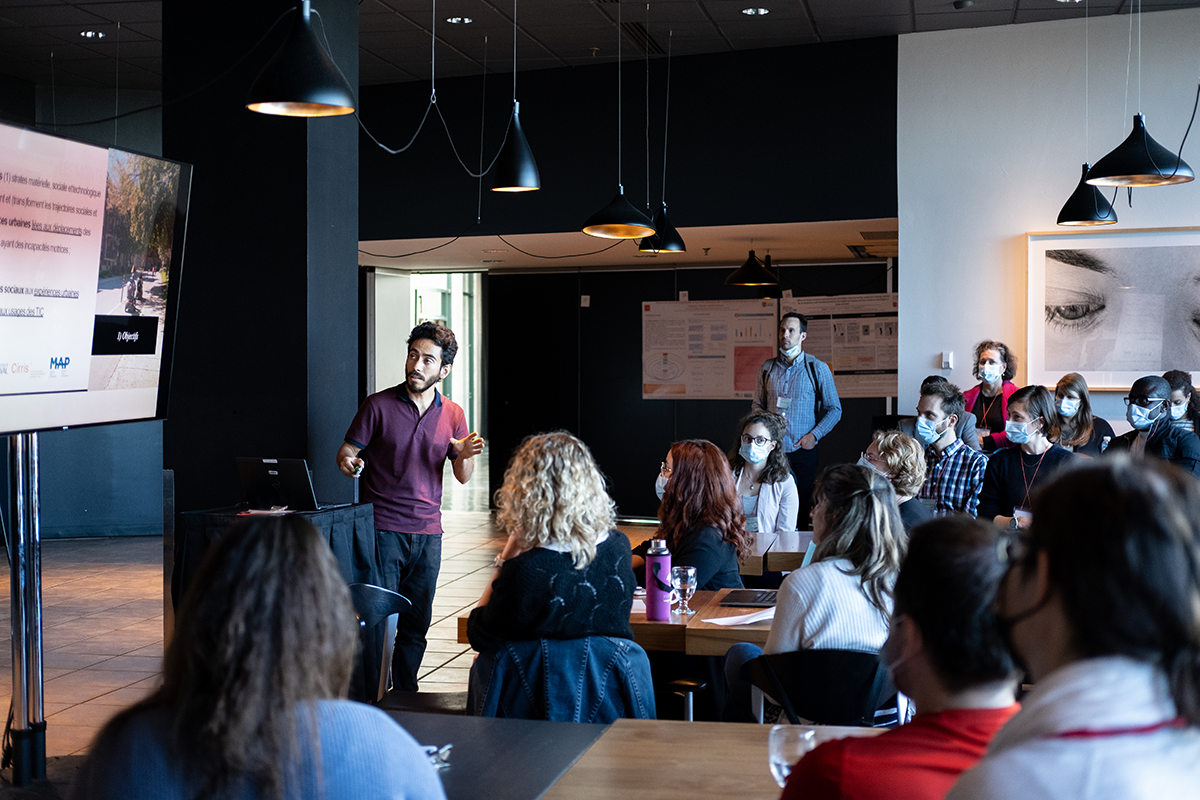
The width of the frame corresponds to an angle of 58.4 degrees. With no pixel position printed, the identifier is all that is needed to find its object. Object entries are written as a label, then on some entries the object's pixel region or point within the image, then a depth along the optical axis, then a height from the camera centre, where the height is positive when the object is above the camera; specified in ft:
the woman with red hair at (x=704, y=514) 12.98 -1.60
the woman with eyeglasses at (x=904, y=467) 14.12 -1.10
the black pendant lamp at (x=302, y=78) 10.78 +3.11
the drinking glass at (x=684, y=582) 11.57 -2.13
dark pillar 15.26 +1.63
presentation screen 10.31 +1.11
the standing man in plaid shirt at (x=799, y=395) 24.47 -0.25
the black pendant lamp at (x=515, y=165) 15.81 +3.23
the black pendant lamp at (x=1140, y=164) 16.19 +3.35
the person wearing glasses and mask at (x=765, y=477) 17.30 -1.52
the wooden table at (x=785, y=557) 15.03 -2.42
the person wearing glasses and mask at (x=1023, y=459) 16.28 -1.14
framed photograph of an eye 22.24 +1.67
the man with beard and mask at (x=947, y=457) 17.60 -1.24
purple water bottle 11.20 -2.13
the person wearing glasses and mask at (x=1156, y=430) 16.28 -0.74
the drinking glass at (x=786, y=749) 5.22 -1.79
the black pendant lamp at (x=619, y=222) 18.92 +2.86
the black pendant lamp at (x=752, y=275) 26.89 +2.73
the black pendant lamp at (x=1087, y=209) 20.15 +3.30
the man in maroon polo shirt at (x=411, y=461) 15.23 -1.09
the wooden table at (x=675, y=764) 6.11 -2.32
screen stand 11.06 -2.18
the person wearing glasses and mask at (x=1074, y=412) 18.83 -0.49
